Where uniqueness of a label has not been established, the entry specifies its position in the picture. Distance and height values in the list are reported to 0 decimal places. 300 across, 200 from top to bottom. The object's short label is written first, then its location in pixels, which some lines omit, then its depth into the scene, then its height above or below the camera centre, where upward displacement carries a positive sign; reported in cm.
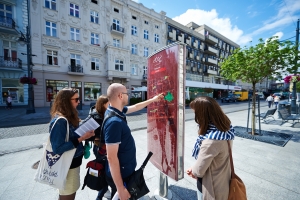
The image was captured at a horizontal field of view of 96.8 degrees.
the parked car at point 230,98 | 2383 -44
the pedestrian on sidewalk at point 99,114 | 197 -31
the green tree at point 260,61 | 421 +116
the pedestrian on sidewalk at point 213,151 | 125 -52
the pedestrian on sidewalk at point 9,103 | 1271 -65
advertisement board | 151 -18
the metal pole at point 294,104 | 898 -61
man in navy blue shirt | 126 -47
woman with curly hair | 152 -39
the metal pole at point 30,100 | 1062 -31
